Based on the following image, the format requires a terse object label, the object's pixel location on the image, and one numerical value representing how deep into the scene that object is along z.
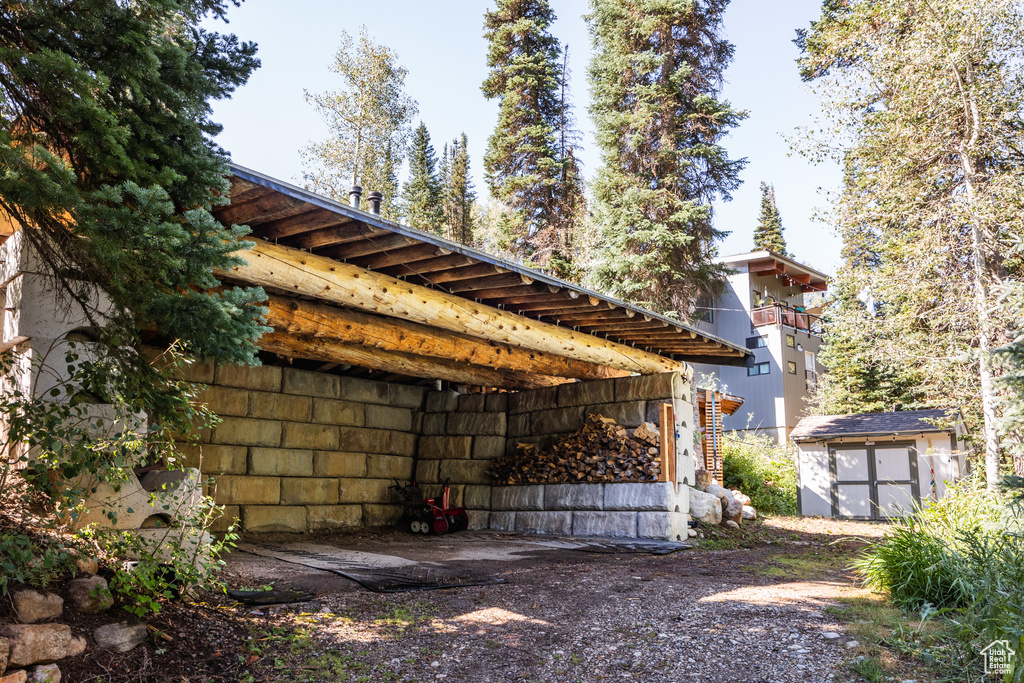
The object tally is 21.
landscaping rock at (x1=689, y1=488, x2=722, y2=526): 10.62
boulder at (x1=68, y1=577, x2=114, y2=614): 3.26
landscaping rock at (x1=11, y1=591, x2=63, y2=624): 2.96
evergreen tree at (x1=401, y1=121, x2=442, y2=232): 28.66
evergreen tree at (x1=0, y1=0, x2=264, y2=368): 2.70
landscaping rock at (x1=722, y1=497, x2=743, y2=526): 11.84
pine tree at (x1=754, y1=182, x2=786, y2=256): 38.22
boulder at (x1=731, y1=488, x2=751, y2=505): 13.45
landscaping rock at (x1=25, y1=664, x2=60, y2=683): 2.74
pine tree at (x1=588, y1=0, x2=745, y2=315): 15.43
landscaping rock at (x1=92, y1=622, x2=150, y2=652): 3.13
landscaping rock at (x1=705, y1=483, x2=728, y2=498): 11.94
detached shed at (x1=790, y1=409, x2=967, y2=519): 14.27
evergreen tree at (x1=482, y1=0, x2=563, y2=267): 20.03
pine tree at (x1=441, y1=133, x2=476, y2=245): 28.55
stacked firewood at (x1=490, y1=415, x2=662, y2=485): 9.01
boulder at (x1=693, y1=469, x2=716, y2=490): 12.45
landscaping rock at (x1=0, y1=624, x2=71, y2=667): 2.78
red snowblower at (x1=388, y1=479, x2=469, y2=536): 9.74
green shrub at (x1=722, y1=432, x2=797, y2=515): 16.02
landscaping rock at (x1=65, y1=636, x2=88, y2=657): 2.97
